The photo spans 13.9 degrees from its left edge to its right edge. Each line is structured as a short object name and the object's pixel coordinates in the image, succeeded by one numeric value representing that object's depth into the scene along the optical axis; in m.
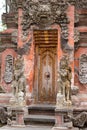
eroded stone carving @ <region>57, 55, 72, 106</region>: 10.66
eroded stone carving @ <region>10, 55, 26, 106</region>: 11.06
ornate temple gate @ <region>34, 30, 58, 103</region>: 12.69
